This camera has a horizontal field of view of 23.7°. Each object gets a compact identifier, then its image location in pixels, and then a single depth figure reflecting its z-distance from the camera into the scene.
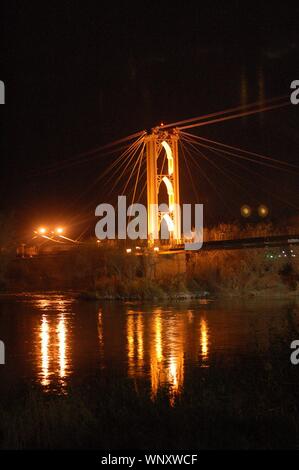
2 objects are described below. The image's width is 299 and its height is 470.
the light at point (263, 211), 68.27
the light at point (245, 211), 67.94
